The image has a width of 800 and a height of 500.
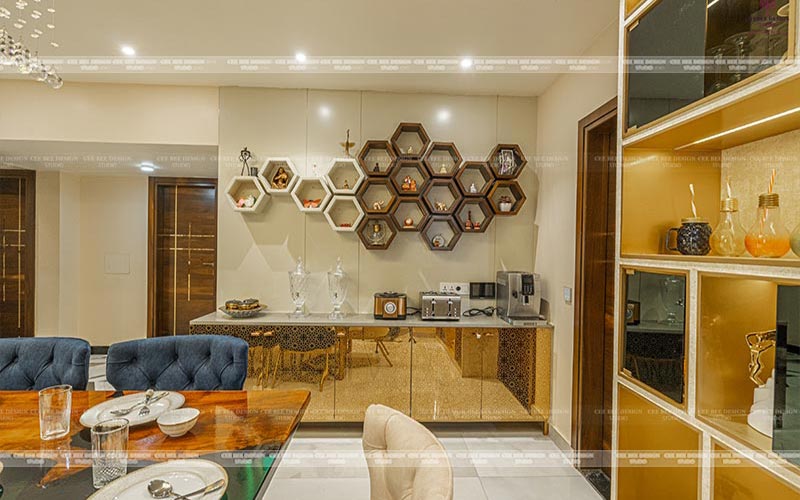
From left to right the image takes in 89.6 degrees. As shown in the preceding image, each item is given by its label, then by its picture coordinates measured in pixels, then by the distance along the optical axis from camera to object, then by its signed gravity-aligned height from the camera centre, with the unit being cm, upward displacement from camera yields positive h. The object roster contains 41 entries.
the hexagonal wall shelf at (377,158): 305 +68
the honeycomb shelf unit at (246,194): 305 +39
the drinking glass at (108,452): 105 -56
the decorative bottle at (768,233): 112 +5
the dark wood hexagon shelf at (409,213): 315 +26
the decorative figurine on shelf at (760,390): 109 -40
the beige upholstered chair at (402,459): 86 -51
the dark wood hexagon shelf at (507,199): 311 +38
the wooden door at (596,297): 247 -30
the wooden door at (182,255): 432 -14
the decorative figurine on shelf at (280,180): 311 +49
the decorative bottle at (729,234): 129 +5
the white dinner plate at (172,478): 98 -61
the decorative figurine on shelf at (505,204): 313 +33
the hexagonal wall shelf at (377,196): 307 +39
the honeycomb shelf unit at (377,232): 311 +10
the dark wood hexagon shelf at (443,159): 306 +68
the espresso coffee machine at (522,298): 290 -37
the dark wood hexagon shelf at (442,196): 309 +39
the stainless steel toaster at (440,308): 296 -46
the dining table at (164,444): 105 -62
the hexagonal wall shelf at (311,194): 305 +39
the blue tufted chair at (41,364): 179 -55
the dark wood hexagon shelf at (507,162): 309 +66
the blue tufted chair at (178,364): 182 -56
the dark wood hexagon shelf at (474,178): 306 +54
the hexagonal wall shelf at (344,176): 311 +54
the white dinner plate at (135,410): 135 -59
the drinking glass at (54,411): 127 -55
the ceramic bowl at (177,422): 126 -57
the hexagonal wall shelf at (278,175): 304 +53
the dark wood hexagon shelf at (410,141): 309 +83
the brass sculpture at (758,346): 118 -29
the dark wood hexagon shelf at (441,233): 315 +10
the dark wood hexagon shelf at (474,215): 312 +25
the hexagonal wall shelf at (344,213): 316 +25
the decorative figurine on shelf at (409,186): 309 +46
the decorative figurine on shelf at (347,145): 315 +78
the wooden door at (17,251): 390 -10
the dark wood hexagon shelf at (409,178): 307 +53
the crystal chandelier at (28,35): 185 +125
